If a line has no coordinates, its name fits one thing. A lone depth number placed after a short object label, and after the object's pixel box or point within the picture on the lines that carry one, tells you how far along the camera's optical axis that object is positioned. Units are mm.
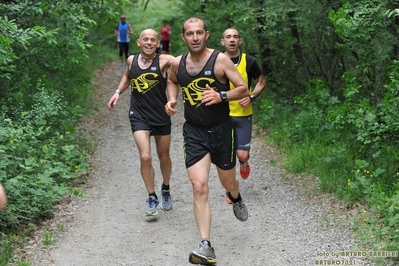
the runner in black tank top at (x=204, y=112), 6246
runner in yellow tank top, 8219
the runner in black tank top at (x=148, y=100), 7816
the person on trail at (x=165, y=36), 25422
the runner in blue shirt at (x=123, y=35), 23250
